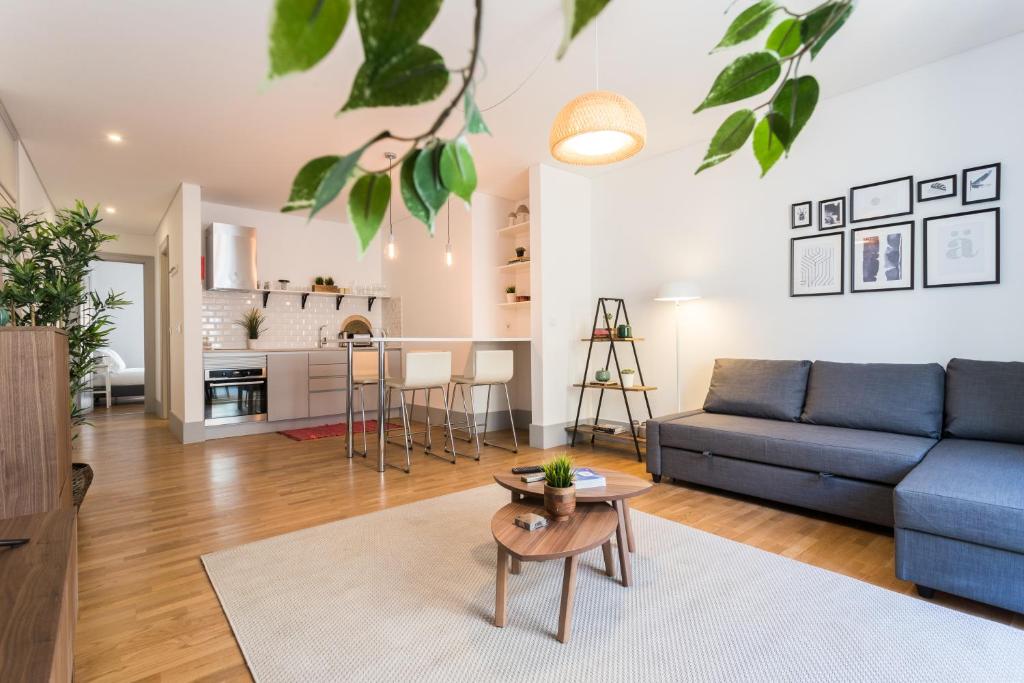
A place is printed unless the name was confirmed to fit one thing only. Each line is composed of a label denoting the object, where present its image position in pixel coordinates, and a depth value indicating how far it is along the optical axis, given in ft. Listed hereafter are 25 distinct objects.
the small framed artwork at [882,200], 10.60
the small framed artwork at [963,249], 9.63
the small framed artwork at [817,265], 11.55
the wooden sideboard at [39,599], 2.73
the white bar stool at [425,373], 13.73
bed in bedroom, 25.81
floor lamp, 13.15
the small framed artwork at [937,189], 10.06
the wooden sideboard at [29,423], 6.11
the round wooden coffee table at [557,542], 5.70
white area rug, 5.34
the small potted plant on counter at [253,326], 19.48
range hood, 18.16
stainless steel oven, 17.25
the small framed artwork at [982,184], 9.59
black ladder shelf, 14.06
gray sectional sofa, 6.48
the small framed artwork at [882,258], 10.61
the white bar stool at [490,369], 14.51
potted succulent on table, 6.59
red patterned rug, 17.52
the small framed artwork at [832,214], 11.52
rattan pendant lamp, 7.57
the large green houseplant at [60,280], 8.96
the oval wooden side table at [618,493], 6.98
